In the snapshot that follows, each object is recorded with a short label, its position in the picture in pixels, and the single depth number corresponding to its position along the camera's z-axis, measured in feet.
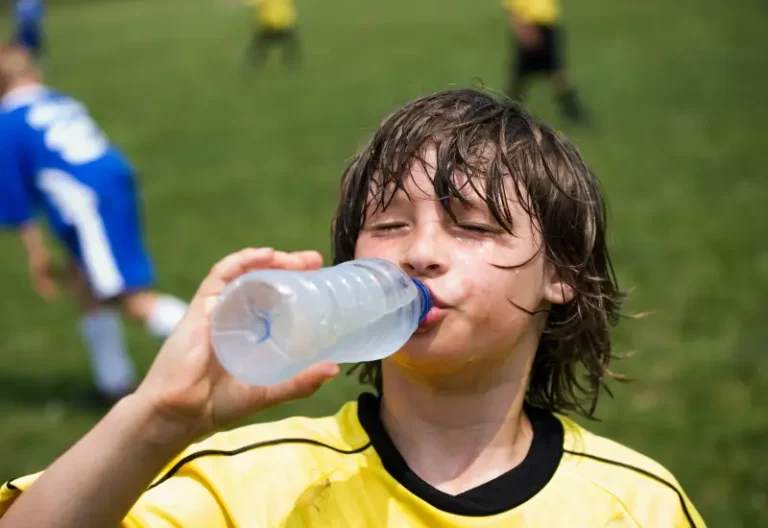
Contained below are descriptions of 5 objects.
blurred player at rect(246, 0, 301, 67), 61.72
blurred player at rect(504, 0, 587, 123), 39.09
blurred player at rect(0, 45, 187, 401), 17.19
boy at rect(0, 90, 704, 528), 5.58
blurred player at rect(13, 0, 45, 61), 65.41
